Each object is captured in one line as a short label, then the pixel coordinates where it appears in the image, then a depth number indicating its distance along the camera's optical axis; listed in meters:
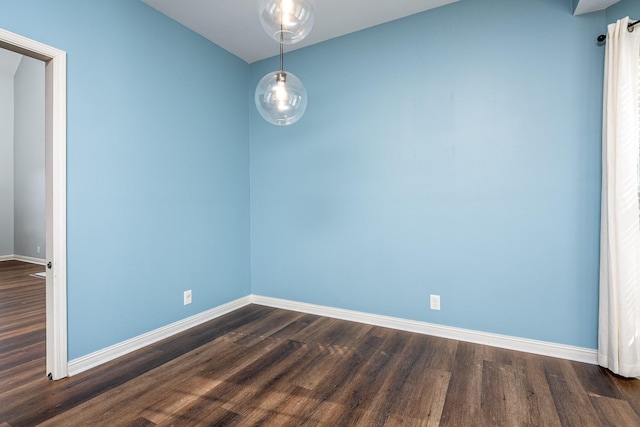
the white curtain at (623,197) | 2.17
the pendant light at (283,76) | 1.51
